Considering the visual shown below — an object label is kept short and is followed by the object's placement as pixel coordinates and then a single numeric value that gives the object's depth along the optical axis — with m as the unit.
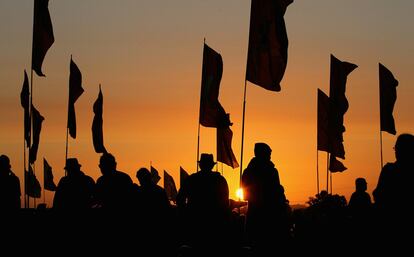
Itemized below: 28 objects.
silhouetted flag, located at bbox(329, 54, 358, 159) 30.61
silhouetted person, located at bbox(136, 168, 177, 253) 18.30
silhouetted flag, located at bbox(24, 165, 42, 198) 23.44
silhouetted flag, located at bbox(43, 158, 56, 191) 62.56
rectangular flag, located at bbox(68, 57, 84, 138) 27.22
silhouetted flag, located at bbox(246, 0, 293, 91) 19.58
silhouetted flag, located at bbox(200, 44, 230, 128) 24.05
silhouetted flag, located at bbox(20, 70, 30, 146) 26.50
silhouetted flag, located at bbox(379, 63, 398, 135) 30.74
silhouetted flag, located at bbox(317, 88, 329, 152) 31.41
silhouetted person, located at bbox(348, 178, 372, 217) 19.94
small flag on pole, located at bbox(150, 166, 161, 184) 55.33
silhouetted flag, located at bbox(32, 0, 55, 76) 23.06
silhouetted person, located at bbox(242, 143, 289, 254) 15.65
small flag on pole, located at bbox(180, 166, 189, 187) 58.14
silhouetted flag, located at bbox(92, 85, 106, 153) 27.25
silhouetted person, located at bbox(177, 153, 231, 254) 16.00
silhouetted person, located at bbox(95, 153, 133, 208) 17.86
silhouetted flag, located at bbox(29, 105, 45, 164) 26.34
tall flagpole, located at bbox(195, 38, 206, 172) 26.80
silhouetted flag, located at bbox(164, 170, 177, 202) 63.48
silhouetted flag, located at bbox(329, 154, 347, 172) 32.78
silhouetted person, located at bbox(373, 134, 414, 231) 11.99
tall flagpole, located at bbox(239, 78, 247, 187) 19.50
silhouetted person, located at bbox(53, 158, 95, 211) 18.14
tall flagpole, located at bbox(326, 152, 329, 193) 31.83
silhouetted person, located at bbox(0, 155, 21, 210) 18.11
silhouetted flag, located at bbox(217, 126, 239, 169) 25.56
